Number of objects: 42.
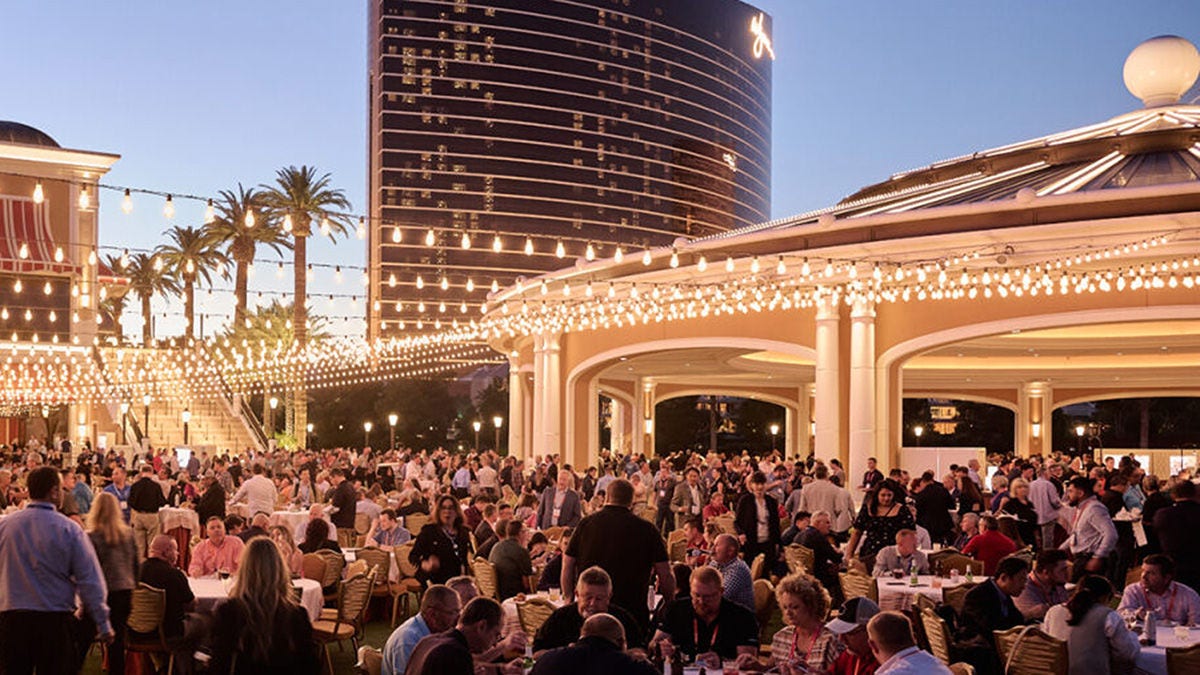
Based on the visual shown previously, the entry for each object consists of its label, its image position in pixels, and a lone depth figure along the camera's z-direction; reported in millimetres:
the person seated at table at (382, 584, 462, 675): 6344
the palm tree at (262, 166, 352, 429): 44500
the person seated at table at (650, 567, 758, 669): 7754
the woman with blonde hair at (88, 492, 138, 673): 8875
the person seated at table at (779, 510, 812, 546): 13423
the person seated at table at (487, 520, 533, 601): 11297
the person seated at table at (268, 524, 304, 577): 11020
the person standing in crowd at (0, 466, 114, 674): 7355
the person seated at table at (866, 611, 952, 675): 5867
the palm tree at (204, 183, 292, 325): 50062
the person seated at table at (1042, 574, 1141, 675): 7898
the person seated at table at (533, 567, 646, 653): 7156
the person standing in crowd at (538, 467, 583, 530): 16703
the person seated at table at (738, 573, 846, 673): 7198
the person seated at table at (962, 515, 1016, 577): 12289
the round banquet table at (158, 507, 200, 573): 15672
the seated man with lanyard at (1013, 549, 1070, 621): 9461
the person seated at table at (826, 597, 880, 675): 6891
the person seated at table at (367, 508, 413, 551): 14391
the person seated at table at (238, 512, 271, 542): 12091
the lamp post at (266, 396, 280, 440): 52481
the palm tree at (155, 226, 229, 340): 57062
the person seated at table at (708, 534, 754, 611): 9031
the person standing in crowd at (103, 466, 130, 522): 18562
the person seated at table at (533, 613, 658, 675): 5383
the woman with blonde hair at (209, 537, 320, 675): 5598
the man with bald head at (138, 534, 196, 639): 9656
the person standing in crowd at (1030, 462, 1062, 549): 17000
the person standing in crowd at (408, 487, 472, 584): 11484
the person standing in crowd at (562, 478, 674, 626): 8414
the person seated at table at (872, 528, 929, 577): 11828
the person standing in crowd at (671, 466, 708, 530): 20516
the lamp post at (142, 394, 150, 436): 44612
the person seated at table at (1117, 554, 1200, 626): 9273
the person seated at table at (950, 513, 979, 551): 13510
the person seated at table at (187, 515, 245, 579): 11336
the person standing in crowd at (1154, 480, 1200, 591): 11141
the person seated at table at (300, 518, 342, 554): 12586
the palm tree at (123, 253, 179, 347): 65938
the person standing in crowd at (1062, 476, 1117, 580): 12391
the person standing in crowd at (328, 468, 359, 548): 17453
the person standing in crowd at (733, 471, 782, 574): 14297
